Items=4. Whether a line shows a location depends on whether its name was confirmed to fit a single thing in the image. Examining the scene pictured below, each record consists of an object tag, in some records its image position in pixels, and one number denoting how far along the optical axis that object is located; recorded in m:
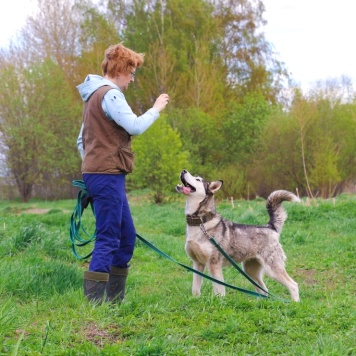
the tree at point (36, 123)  28.56
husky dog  5.68
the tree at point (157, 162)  21.50
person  4.57
